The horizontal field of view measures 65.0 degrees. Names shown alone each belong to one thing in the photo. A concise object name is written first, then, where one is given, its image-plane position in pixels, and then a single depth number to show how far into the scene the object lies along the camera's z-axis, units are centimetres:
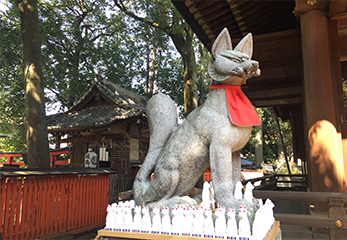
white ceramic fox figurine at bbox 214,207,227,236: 198
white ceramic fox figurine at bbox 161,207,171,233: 214
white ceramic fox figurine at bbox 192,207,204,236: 205
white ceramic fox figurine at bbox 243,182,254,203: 233
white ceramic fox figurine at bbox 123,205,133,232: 228
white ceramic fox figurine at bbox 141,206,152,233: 221
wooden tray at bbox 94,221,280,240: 210
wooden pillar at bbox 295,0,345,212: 337
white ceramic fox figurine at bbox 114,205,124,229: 231
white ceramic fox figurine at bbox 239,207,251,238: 191
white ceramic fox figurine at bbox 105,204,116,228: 234
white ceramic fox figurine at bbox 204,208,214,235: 201
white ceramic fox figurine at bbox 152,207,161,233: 218
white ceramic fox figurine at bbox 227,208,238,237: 195
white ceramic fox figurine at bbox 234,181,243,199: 232
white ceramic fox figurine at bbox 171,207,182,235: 211
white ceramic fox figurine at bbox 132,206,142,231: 224
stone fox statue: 232
